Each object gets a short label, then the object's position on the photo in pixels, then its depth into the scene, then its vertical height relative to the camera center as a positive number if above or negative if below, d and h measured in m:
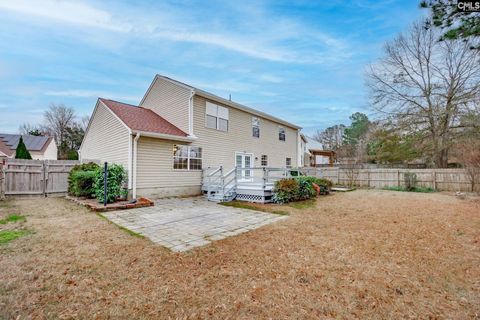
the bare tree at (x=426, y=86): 16.09 +6.02
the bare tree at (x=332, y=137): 44.82 +5.82
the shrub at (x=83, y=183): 9.45 -0.67
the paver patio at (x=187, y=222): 4.87 -1.50
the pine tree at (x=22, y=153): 21.08 +1.27
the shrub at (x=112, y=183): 8.33 -0.60
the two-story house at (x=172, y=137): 9.84 +1.48
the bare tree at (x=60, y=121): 33.91 +6.77
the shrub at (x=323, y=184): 12.26 -0.96
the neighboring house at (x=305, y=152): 23.95 +1.78
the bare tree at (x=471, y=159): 11.43 +0.34
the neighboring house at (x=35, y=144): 27.67 +2.86
